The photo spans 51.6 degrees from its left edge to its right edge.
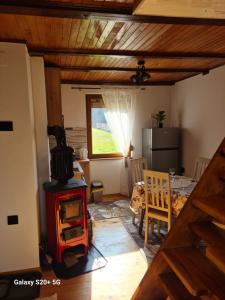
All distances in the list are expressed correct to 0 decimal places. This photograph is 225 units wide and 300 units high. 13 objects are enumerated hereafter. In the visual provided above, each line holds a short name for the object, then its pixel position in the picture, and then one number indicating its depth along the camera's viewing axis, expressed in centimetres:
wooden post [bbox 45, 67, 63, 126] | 310
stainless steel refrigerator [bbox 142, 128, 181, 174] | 455
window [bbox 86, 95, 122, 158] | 485
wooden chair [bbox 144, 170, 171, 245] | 279
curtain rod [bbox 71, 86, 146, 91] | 468
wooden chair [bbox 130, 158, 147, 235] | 381
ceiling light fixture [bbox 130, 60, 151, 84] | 303
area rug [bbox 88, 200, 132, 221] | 400
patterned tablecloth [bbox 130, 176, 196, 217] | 279
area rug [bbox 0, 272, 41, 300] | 213
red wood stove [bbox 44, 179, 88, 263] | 254
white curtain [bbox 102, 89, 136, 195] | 482
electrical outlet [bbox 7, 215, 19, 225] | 239
